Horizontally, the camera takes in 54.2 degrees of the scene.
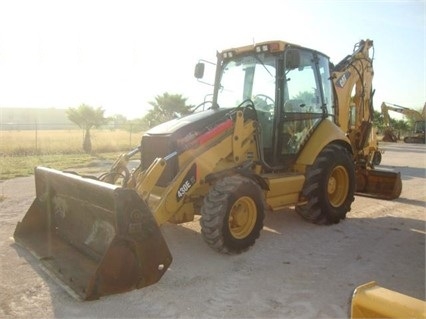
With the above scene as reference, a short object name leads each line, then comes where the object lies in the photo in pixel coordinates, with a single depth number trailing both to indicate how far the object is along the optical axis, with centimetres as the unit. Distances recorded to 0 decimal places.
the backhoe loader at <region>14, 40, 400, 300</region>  408
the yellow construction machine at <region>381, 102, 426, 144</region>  2912
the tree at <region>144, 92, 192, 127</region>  3072
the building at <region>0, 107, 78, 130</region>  9300
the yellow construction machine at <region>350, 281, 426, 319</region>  212
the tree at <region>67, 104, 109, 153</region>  2273
